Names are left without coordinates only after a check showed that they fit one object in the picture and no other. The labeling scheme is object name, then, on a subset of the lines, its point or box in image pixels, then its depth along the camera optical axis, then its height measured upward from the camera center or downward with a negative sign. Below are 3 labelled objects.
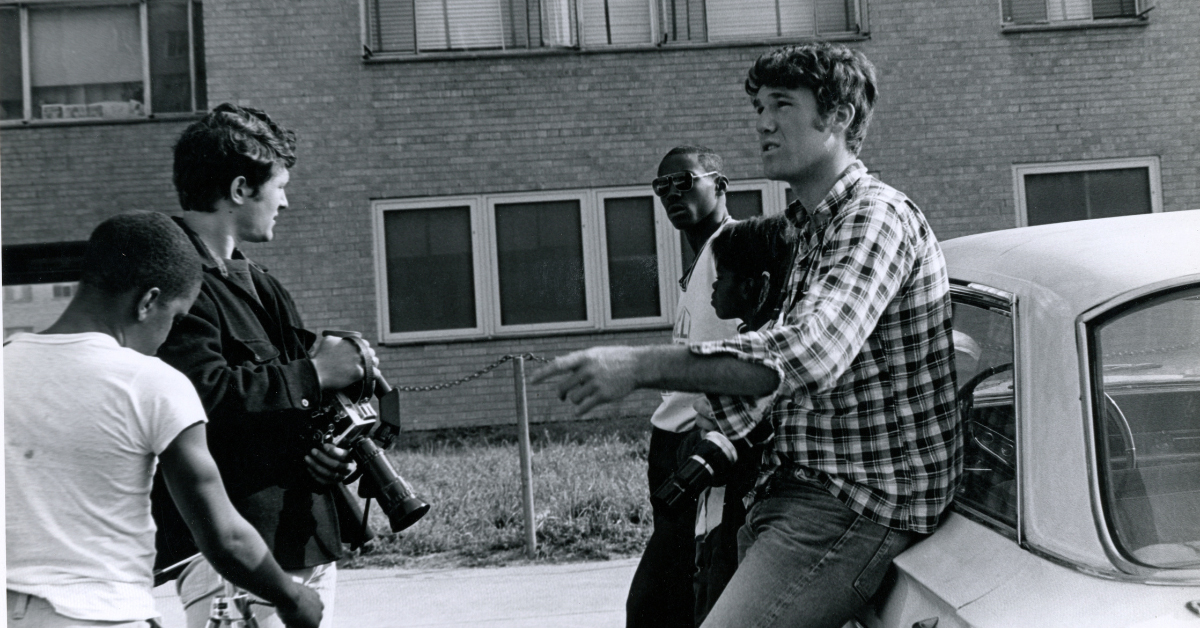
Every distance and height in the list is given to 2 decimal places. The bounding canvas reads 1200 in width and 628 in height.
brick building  10.45 +1.97
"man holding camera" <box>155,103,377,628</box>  2.43 -0.03
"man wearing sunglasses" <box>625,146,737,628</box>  3.36 -0.29
